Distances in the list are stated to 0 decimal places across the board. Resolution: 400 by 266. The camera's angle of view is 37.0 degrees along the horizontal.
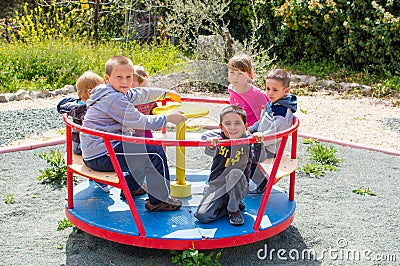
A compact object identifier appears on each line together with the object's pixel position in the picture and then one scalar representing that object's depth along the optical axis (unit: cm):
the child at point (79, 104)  462
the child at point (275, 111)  426
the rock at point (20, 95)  848
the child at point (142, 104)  430
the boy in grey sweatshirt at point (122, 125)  384
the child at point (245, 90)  448
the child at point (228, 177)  387
